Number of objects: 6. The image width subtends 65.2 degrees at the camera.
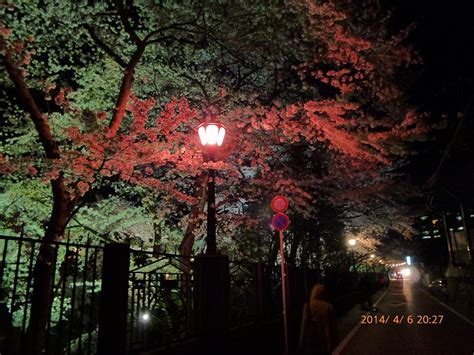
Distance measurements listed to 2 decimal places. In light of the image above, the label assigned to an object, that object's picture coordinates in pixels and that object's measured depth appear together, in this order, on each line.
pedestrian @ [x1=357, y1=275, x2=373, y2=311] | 19.83
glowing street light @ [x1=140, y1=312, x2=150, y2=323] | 6.32
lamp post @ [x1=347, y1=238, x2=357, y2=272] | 28.11
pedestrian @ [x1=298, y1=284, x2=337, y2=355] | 7.12
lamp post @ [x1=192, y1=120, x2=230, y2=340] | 7.77
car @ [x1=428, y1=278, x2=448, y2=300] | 27.06
